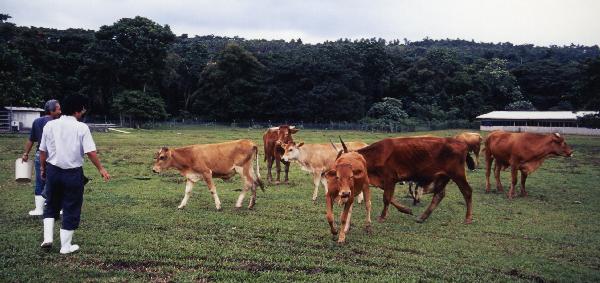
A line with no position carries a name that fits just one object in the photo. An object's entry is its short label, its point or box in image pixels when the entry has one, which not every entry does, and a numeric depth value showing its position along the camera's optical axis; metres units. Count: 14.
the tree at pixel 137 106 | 56.47
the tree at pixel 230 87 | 68.75
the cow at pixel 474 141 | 17.95
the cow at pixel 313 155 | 13.84
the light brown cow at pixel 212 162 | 11.52
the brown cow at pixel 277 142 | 15.60
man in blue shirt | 8.21
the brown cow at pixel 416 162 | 10.30
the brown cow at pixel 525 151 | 14.85
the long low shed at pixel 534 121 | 64.38
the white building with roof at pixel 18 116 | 46.44
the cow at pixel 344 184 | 8.20
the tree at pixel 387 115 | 62.19
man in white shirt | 7.05
